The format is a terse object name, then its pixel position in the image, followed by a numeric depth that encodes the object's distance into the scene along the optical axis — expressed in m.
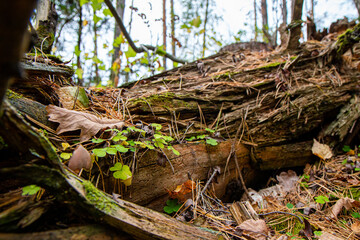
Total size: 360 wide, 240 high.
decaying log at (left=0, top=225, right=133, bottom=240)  0.16
